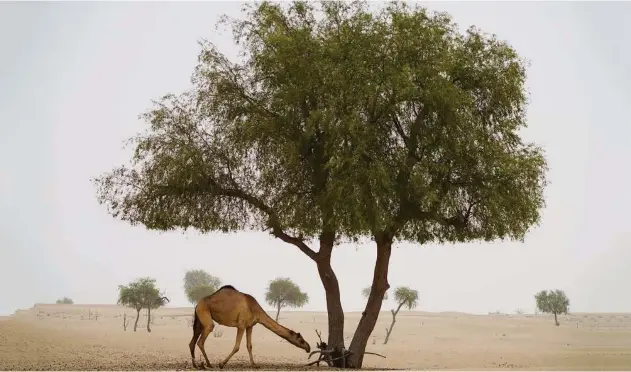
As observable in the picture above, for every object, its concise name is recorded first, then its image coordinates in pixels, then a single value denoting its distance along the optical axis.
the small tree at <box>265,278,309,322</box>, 102.19
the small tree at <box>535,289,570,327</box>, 113.79
